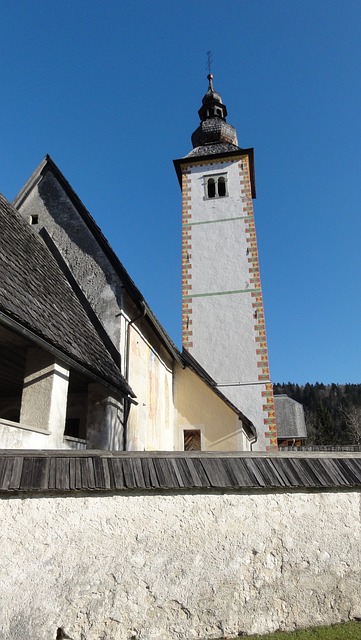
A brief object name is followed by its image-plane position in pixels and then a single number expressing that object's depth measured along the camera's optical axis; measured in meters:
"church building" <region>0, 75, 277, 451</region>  5.68
